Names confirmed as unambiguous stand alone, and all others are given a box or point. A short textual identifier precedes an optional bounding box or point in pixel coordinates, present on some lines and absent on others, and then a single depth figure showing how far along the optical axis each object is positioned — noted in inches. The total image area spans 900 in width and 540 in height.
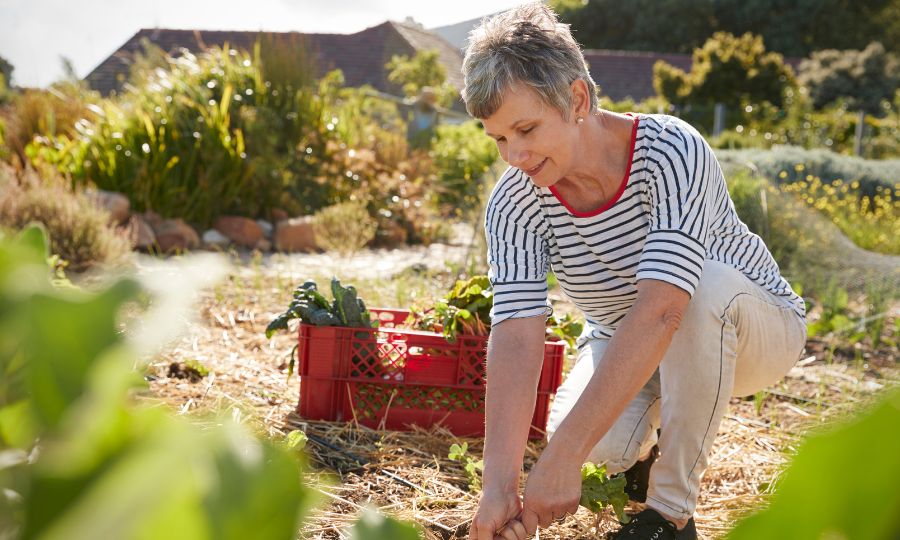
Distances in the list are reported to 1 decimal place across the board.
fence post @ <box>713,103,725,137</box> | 607.5
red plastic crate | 112.9
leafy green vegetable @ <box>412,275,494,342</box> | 112.7
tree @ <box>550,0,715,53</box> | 1379.2
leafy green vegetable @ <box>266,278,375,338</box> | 114.3
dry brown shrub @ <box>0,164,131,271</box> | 201.0
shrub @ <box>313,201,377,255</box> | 242.7
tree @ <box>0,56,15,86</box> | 731.8
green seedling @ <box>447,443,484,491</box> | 93.9
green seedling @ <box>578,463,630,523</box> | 82.0
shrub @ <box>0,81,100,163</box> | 332.5
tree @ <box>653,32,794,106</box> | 796.6
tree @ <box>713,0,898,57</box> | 1309.1
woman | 71.6
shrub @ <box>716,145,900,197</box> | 295.1
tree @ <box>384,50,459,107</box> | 743.1
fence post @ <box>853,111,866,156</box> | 554.0
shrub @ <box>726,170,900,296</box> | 206.1
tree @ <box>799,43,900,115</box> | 878.4
